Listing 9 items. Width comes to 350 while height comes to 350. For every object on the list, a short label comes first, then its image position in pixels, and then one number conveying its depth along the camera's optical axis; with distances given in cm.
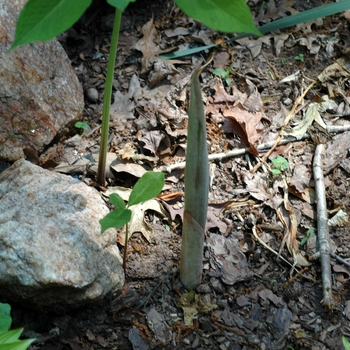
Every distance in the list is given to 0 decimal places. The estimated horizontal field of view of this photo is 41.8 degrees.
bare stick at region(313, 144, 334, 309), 206
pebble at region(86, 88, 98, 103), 284
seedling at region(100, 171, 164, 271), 173
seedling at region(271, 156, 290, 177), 256
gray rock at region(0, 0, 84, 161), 240
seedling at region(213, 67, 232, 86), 298
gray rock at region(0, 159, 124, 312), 174
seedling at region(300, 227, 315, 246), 228
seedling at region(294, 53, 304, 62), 312
